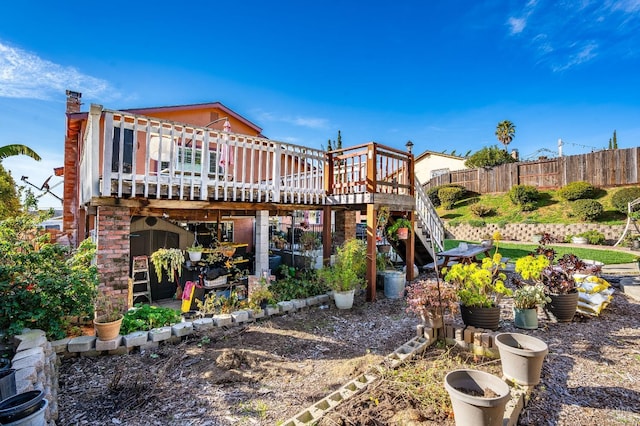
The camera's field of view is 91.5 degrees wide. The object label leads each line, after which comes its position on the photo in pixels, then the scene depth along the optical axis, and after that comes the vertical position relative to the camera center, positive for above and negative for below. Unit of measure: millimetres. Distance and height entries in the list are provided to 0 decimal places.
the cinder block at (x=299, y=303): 5952 -1620
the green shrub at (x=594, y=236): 14844 -825
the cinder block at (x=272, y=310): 5559 -1623
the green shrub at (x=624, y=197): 16141 +1154
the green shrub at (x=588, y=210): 16453 +502
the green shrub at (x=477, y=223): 19531 -226
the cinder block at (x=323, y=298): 6422 -1621
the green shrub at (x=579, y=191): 18438 +1682
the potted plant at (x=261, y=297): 5617 -1415
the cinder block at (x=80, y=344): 3836 -1541
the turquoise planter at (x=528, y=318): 4750 -1510
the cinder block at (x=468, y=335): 3980 -1478
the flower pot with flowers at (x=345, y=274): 6070 -1069
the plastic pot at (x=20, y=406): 1973 -1244
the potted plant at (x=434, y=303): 4164 -1115
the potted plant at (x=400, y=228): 7570 -212
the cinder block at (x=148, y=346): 4164 -1701
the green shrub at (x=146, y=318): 4453 -1477
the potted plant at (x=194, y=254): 6484 -708
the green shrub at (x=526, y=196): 19938 +1501
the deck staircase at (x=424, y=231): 8727 -342
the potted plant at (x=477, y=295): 4434 -1099
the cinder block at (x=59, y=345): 3758 -1521
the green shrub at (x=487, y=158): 28016 +5560
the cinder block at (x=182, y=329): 4477 -1581
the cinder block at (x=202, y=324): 4711 -1588
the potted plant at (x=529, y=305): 4754 -1320
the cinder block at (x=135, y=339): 4074 -1572
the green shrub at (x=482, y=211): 21047 +589
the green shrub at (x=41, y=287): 3562 -812
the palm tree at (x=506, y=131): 32562 +9231
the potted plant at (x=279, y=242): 10055 -719
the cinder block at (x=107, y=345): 3910 -1573
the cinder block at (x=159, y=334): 4262 -1576
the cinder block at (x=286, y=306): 5746 -1605
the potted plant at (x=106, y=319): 3947 -1294
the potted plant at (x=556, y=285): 4953 -1066
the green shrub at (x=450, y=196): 23828 +1828
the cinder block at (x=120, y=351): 3986 -1683
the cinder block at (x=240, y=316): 5086 -1592
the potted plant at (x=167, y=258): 5637 -699
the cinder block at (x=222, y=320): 4926 -1594
